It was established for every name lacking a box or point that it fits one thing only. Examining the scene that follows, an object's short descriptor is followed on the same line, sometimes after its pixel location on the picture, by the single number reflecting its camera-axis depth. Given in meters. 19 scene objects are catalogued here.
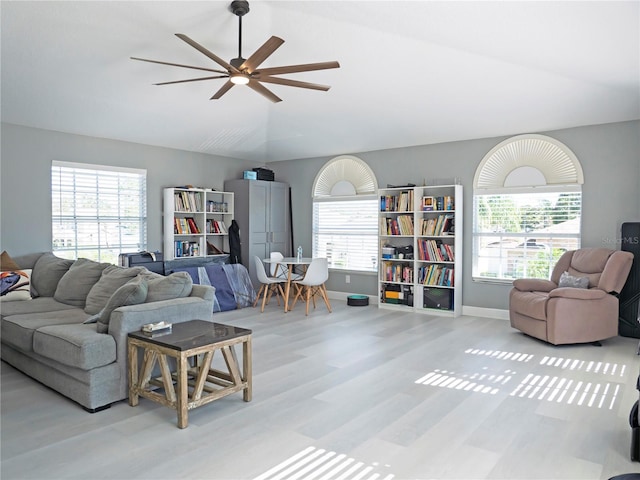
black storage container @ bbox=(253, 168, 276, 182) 8.21
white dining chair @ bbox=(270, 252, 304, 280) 7.34
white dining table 6.63
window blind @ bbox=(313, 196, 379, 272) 7.69
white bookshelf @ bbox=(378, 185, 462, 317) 6.48
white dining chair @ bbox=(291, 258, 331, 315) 6.52
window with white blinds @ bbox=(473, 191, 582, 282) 5.84
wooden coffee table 2.94
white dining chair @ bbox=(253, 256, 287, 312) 6.70
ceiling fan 3.28
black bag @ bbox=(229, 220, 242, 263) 7.81
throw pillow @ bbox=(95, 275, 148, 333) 3.45
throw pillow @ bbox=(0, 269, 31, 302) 4.81
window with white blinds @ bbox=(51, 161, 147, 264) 6.04
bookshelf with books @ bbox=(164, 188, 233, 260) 7.06
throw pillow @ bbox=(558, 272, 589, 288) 5.11
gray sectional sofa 3.22
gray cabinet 7.85
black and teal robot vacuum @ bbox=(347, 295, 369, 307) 7.21
